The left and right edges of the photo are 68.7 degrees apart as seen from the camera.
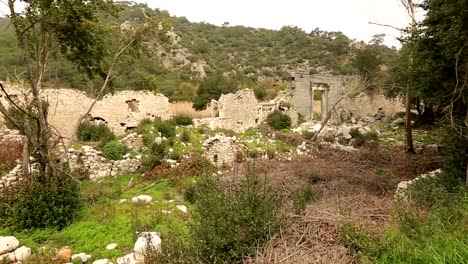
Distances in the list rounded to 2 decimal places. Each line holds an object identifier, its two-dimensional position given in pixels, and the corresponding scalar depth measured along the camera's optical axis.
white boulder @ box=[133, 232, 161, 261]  5.06
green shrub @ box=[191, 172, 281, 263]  4.19
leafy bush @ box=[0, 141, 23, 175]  10.05
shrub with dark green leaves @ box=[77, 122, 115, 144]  12.91
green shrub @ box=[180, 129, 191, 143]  13.87
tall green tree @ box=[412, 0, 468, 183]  7.19
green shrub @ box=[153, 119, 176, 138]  14.02
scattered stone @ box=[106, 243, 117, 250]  5.91
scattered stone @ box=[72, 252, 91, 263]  5.54
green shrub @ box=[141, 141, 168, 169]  11.19
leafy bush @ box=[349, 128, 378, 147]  15.99
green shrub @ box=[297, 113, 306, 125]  22.22
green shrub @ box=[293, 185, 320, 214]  5.15
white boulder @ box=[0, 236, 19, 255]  5.77
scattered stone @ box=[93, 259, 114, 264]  5.30
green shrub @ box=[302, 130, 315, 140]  17.34
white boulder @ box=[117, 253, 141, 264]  5.11
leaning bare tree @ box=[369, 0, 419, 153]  13.49
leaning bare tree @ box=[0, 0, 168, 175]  7.27
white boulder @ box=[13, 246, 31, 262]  5.56
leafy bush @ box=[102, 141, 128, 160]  11.35
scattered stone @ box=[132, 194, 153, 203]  8.22
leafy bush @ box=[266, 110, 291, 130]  19.22
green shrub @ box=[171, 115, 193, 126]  16.33
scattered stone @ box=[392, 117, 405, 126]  22.34
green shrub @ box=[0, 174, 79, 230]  6.81
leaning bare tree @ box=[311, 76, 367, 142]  22.34
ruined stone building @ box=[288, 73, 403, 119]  24.14
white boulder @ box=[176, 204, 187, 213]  7.77
